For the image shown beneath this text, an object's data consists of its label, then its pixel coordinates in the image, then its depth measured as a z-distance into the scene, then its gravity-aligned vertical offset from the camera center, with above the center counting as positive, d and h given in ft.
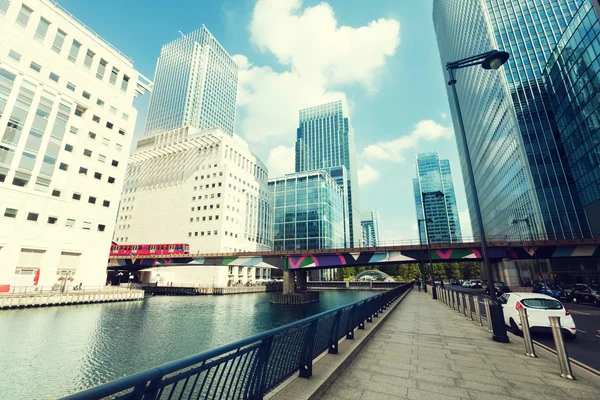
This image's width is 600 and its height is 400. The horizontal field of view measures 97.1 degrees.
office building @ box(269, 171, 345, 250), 326.44 +74.41
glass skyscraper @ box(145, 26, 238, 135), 432.91 +312.63
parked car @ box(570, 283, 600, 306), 74.79 -6.56
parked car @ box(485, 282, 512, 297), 108.47 -6.75
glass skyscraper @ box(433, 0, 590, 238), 169.58 +113.32
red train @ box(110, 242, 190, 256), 184.24 +14.76
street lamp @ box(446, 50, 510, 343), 31.73 -0.96
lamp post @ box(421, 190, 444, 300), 100.98 +27.90
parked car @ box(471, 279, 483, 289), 191.65 -8.73
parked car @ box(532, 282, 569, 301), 89.96 -6.77
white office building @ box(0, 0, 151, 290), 107.14 +56.87
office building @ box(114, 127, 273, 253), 264.11 +77.93
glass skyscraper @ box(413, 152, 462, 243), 513.45 +122.67
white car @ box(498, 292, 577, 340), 33.86 -5.07
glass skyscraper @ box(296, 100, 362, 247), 545.03 +253.12
